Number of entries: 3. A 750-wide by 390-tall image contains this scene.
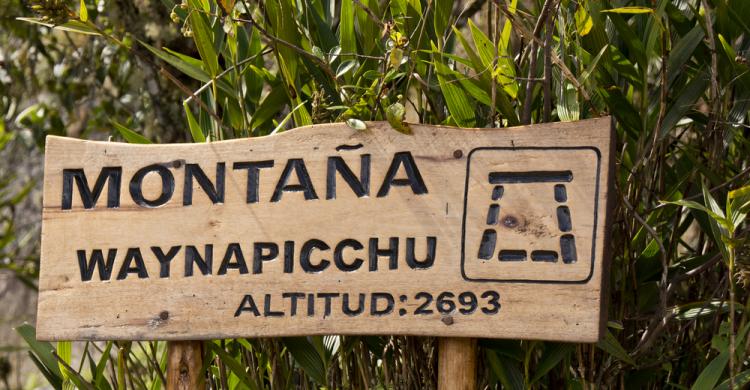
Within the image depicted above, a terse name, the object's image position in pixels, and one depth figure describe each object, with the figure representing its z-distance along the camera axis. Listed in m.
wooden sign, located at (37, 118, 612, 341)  3.52
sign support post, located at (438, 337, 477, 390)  3.60
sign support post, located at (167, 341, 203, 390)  3.71
